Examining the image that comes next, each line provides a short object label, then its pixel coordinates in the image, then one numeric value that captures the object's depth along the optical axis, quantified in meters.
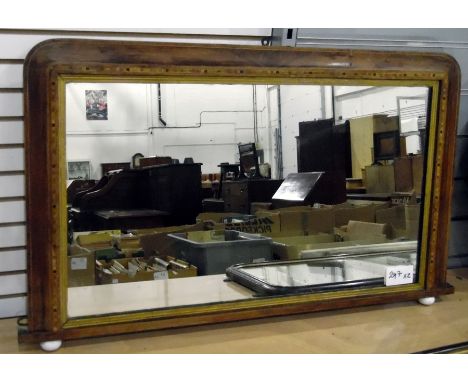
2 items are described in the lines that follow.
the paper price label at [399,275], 1.45
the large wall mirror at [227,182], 1.12
